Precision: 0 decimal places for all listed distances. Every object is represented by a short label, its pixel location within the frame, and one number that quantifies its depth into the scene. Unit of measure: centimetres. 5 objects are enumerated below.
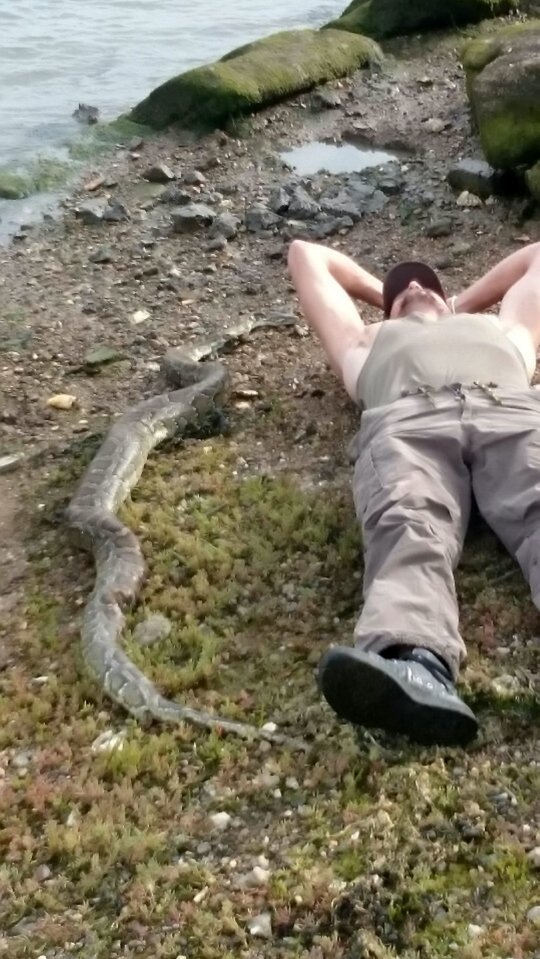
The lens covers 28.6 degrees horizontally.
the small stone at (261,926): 369
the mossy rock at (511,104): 1008
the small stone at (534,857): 374
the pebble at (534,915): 350
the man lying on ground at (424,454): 420
